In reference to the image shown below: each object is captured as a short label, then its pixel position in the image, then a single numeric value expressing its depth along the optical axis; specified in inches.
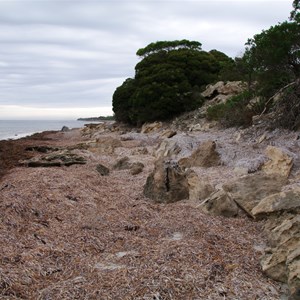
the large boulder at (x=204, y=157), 370.3
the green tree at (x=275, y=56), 493.7
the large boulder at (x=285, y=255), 129.7
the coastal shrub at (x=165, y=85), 957.8
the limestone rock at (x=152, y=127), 921.5
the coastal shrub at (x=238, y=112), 536.4
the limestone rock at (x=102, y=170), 377.8
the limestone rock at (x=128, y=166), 373.1
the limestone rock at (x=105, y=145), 576.8
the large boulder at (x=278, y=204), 185.9
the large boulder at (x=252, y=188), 225.8
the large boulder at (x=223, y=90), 887.1
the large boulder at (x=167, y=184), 267.4
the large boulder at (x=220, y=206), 223.0
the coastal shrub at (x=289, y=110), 397.1
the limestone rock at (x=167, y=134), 682.4
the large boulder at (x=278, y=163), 294.8
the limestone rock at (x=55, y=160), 420.4
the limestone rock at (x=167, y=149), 456.1
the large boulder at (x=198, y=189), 261.9
